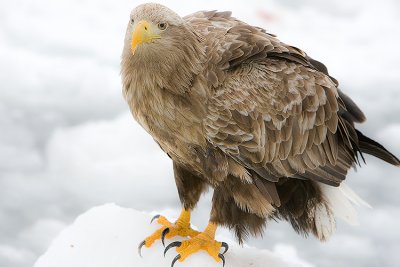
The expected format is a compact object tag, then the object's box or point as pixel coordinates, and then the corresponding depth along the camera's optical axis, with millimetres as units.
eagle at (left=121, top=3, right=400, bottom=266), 10164
